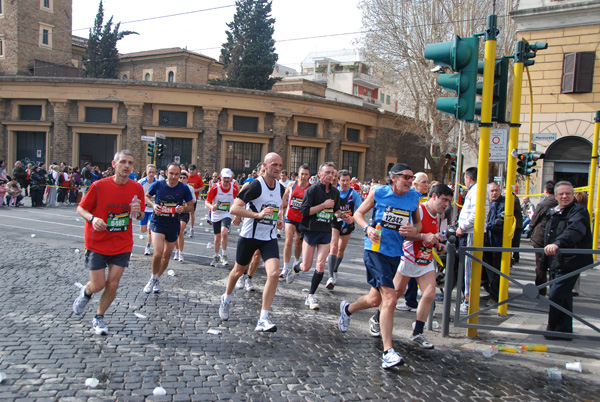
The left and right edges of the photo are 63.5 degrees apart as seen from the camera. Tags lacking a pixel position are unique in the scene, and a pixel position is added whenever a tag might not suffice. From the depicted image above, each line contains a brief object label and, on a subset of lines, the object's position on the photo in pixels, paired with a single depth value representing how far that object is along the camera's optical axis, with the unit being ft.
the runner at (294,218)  28.48
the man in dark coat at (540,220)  26.48
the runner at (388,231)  16.62
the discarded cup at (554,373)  16.05
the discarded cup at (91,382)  13.34
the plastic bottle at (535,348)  18.47
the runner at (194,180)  41.57
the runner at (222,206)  31.94
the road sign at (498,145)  37.78
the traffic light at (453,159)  64.75
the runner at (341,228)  27.32
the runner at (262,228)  18.87
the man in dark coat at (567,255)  19.16
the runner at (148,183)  34.55
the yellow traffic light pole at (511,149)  21.54
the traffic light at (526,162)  47.55
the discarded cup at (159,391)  13.08
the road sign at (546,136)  50.39
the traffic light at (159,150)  81.41
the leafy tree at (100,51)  157.38
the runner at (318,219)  24.23
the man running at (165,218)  24.12
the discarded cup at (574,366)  16.57
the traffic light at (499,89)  20.04
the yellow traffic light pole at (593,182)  42.55
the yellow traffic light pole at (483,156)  19.42
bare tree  92.63
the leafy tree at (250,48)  141.90
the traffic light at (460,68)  19.24
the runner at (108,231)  17.60
